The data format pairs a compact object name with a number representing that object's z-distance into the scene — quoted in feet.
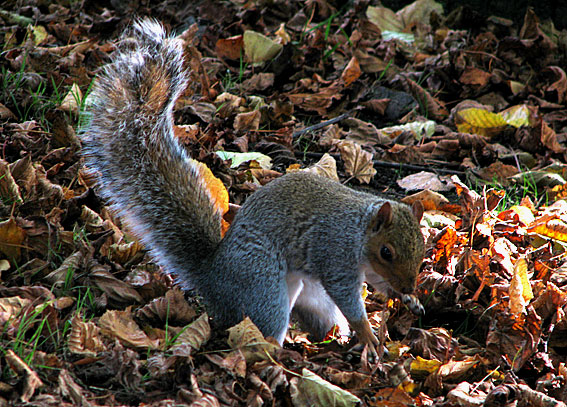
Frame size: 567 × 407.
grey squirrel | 13.57
